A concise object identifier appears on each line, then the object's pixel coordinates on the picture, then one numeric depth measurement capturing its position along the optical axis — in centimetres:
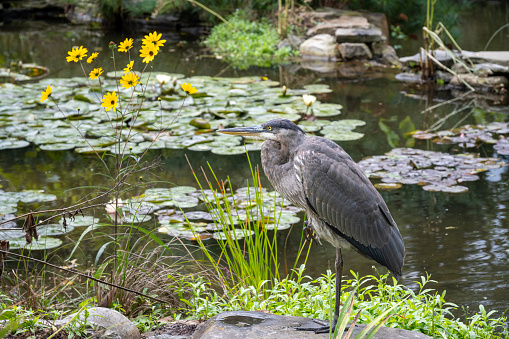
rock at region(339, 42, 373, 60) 1138
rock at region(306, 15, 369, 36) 1202
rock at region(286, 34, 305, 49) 1233
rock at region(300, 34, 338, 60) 1177
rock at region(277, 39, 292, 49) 1231
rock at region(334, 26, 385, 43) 1145
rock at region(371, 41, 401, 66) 1128
